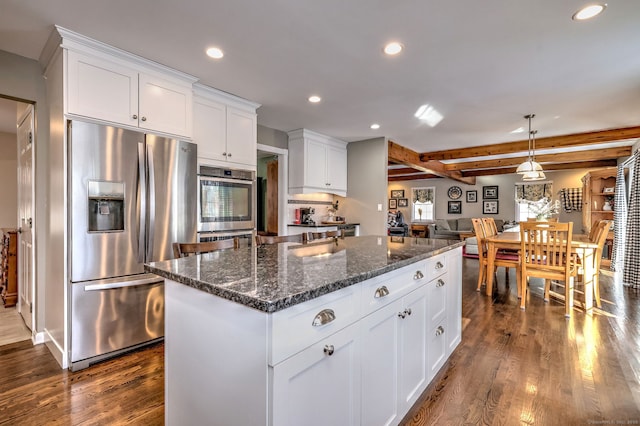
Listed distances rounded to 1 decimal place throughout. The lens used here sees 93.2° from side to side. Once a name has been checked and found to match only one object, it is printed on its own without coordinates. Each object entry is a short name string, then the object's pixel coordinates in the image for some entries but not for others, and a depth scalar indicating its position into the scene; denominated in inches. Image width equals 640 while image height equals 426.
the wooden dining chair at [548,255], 125.0
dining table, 130.7
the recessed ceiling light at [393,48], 89.0
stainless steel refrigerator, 83.7
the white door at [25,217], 105.3
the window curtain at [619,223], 205.9
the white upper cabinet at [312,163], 183.5
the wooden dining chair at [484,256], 154.4
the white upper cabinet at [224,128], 121.3
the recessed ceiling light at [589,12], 71.7
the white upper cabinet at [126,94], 84.7
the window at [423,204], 439.5
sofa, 362.9
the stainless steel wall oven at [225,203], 121.5
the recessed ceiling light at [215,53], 91.8
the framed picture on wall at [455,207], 419.5
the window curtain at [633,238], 167.0
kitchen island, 35.1
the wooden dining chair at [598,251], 135.4
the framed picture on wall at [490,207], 397.1
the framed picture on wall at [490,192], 397.9
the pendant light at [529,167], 166.4
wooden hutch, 249.0
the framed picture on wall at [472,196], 410.9
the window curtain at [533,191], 363.3
